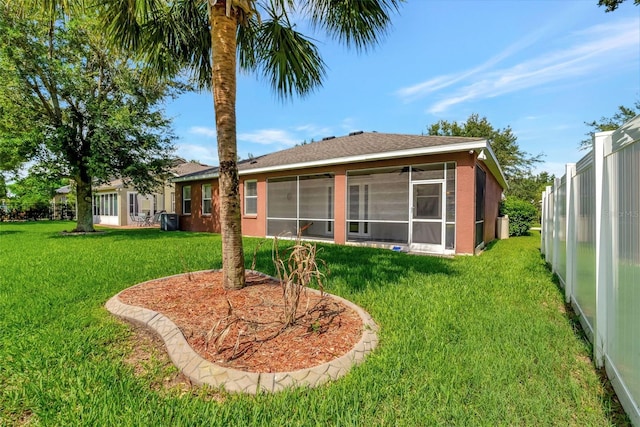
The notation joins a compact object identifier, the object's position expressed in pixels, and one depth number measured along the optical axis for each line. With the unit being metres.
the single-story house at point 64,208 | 31.17
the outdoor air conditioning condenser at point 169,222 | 16.88
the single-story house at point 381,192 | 8.66
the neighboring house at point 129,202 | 22.91
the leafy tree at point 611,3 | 9.23
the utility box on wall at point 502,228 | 14.73
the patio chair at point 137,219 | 22.14
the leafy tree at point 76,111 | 11.33
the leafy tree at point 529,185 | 31.01
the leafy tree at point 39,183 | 12.30
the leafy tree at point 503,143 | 32.38
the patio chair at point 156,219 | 21.92
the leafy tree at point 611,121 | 24.73
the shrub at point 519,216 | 15.37
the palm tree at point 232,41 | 4.08
